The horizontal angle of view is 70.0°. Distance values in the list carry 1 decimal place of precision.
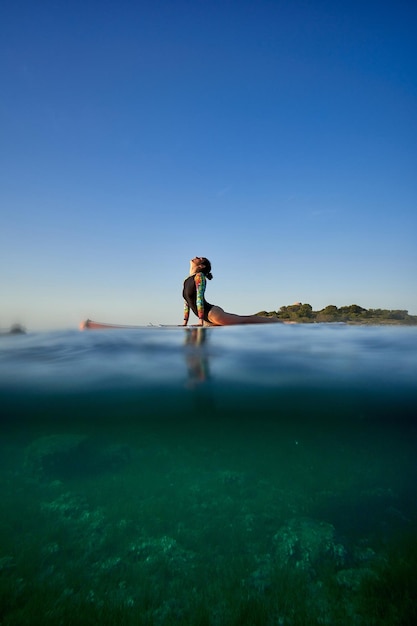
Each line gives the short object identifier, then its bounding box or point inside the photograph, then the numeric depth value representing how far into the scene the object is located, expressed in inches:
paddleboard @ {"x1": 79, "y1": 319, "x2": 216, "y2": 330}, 382.1
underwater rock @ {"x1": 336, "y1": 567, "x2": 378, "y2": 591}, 149.4
